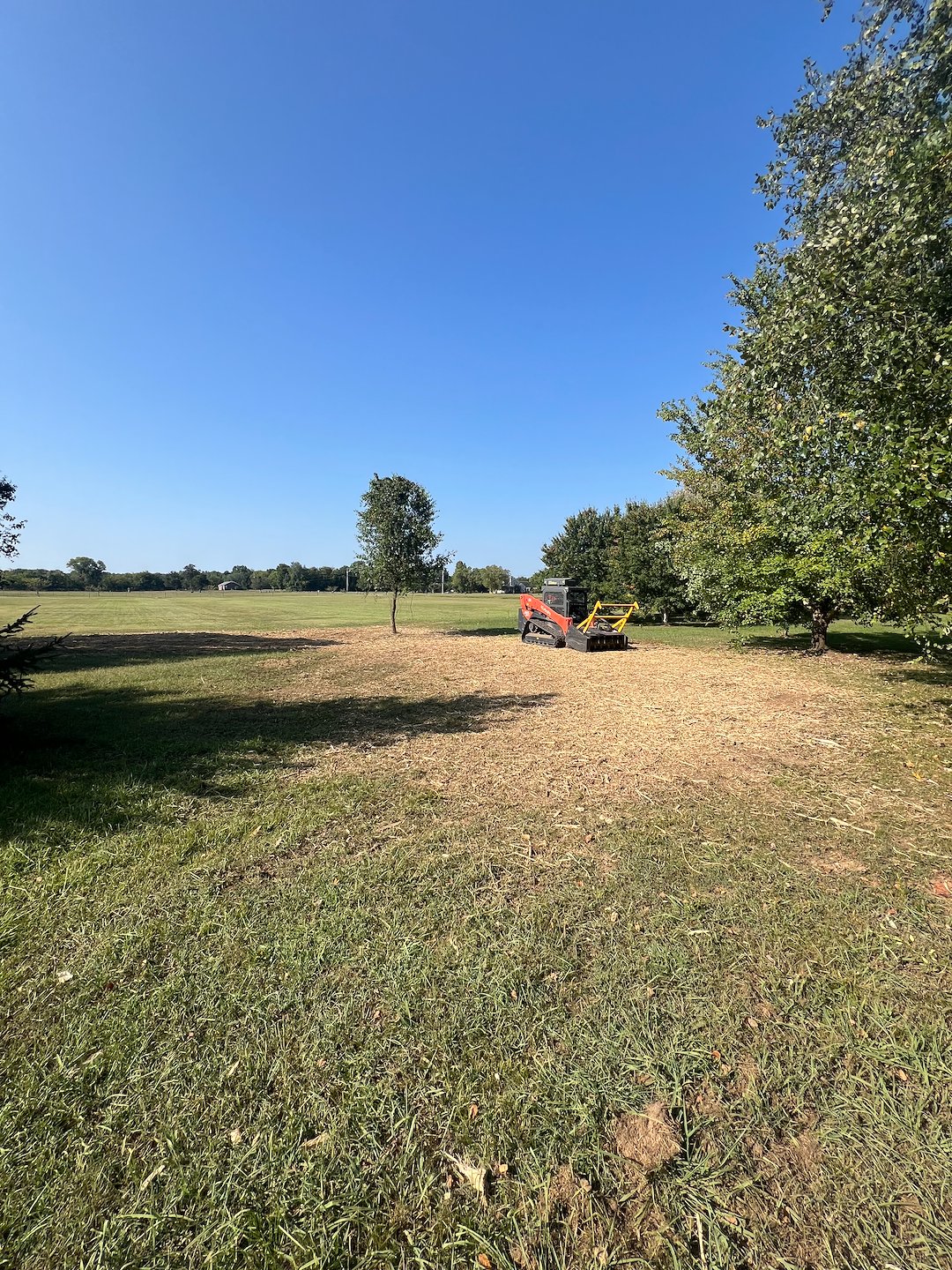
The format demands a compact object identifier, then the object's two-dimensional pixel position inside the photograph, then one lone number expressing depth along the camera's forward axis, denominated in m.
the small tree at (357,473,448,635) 25.81
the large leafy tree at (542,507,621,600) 38.03
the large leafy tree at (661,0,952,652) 6.72
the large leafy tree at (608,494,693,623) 30.69
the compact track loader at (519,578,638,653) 18.12
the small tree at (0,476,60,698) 6.80
